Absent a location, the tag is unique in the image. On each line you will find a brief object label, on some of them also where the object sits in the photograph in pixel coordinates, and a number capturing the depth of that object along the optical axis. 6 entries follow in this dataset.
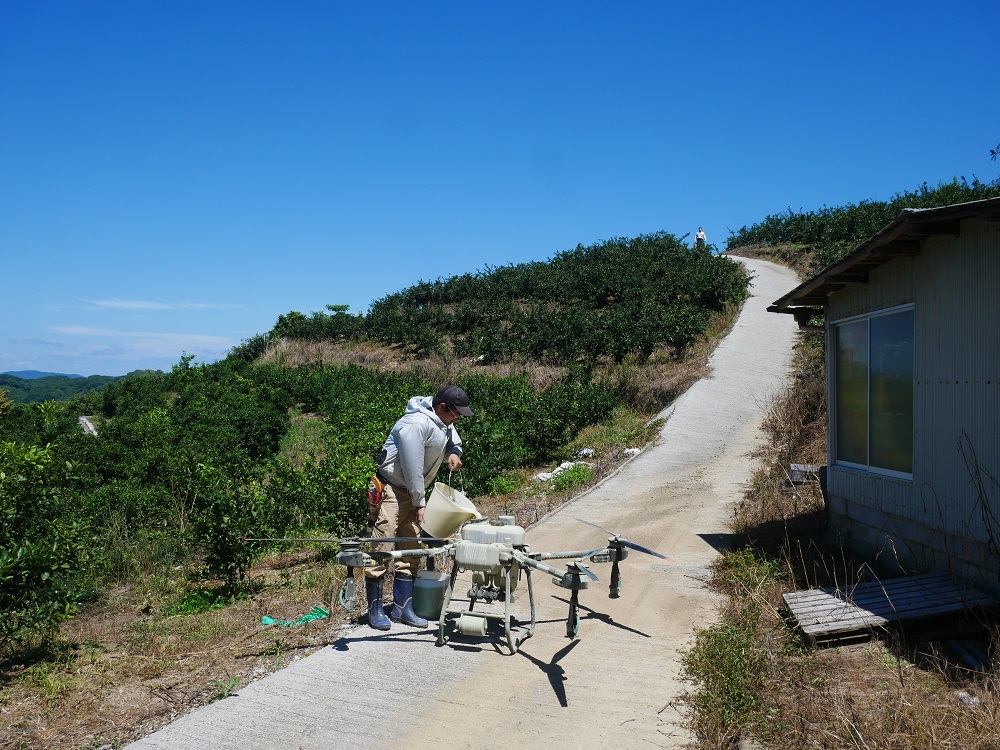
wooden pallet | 5.35
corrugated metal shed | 5.68
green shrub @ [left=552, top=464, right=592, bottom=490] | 12.59
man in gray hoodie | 5.58
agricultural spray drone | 4.82
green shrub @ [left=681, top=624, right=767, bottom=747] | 4.16
